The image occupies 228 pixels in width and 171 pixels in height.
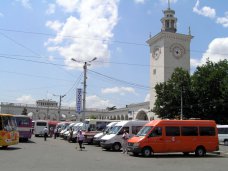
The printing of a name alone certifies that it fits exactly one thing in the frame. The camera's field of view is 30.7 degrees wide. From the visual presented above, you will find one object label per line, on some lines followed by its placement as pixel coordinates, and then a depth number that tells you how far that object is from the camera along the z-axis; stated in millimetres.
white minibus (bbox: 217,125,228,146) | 45994
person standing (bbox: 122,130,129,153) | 28047
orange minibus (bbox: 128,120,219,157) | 25039
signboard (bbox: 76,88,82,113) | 60175
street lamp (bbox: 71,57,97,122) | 49188
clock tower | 93000
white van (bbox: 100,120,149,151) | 30500
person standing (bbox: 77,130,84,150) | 30481
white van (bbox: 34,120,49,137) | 60750
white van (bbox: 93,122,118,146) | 33972
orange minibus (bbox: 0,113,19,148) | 27900
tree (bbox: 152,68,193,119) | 67706
